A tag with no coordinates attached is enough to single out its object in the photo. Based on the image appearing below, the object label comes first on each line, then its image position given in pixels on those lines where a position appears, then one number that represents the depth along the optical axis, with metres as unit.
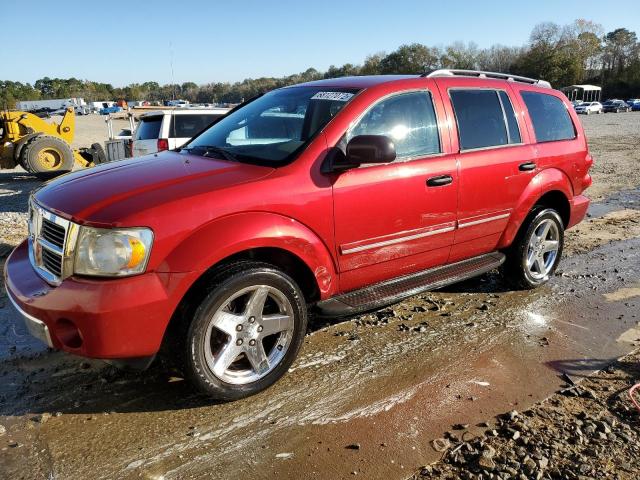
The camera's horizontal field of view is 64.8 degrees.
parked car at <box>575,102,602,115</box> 59.53
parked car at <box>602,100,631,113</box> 66.19
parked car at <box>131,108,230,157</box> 9.46
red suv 2.70
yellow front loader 13.33
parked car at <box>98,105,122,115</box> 78.65
